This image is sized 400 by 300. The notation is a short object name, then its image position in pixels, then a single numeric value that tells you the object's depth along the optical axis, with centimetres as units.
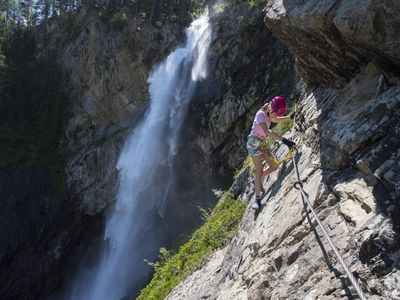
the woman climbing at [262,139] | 795
